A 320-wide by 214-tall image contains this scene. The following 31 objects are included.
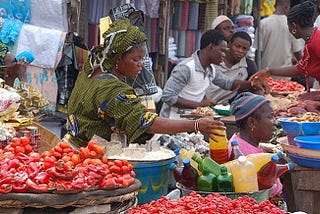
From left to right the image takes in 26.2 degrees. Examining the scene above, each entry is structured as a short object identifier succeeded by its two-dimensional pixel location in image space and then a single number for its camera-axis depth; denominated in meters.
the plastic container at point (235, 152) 4.26
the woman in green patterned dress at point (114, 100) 4.44
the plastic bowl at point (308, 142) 4.50
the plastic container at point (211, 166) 3.79
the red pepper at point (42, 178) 3.42
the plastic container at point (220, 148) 4.13
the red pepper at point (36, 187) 3.37
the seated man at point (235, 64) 8.35
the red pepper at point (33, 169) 3.46
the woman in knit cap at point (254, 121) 4.81
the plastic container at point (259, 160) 3.88
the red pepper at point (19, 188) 3.37
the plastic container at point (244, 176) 3.73
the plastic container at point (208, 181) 3.75
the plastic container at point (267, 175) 3.86
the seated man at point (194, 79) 7.36
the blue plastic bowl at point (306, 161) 4.53
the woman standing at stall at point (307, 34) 6.28
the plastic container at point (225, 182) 3.74
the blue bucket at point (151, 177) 4.31
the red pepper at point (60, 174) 3.43
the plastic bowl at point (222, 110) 7.35
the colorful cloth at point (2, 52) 6.48
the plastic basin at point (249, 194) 3.70
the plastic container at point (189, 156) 3.87
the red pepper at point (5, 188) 3.33
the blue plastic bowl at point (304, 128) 4.87
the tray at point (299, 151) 4.53
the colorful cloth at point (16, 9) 7.55
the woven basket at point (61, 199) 3.35
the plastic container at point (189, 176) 3.83
